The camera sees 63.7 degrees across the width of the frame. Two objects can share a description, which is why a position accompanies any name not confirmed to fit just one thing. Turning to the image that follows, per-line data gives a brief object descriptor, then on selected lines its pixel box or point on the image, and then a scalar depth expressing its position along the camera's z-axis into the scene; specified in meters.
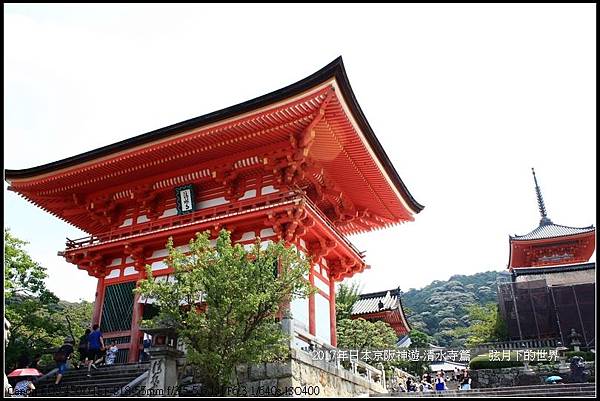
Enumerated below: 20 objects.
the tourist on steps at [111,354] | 16.80
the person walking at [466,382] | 18.91
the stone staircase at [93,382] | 13.10
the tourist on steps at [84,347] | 14.84
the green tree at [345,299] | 36.47
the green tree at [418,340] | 55.80
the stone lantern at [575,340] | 21.66
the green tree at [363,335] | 28.50
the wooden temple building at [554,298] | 29.53
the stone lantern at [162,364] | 11.25
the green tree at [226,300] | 10.53
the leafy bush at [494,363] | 18.41
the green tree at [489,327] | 32.42
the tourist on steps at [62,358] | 14.07
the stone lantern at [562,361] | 17.69
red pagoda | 41.69
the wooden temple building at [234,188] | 15.54
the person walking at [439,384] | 18.47
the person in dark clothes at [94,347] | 14.81
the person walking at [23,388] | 13.45
